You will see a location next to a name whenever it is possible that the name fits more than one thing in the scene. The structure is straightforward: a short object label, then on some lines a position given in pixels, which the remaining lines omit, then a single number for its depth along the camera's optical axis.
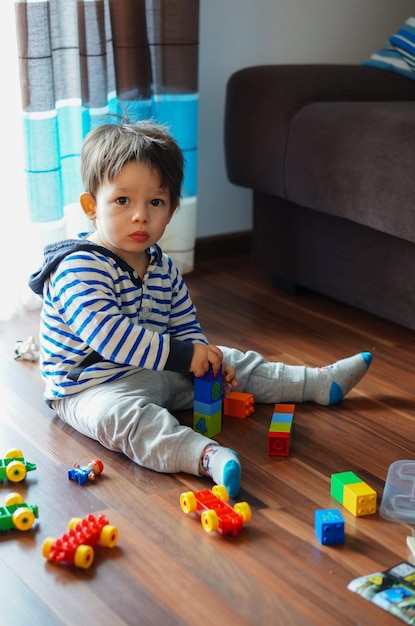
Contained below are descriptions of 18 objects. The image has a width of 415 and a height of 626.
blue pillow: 2.38
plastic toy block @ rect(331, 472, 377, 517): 1.29
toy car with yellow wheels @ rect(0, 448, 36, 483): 1.37
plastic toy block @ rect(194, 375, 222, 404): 1.51
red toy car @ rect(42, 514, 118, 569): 1.15
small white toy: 1.87
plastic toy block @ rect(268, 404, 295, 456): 1.46
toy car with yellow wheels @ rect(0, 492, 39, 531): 1.23
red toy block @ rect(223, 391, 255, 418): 1.61
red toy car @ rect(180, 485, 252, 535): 1.23
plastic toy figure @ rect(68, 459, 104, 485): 1.36
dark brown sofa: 1.86
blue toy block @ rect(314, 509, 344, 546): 1.21
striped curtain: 2.01
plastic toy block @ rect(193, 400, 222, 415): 1.52
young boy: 1.45
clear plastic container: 1.30
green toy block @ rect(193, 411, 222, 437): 1.52
